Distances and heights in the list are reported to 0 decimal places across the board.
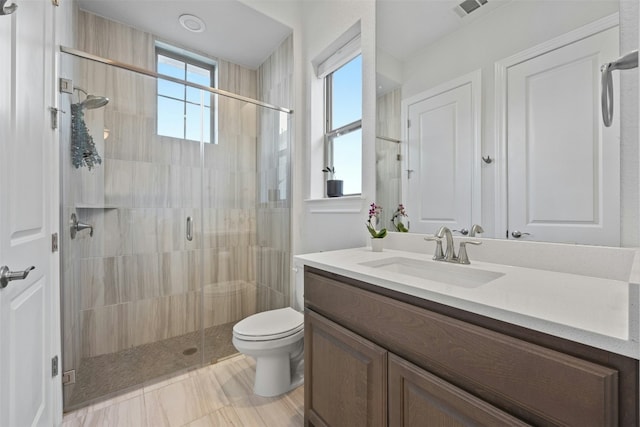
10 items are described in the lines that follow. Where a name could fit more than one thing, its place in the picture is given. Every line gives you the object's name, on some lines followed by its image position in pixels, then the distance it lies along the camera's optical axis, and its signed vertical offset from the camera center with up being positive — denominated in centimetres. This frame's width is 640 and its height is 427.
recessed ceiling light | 206 +155
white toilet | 147 -77
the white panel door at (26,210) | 83 +2
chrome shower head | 168 +74
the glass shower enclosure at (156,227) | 163 -10
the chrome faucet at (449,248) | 109 -15
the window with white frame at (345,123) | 181 +68
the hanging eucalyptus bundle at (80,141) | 160 +46
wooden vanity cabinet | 47 -38
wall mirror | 83 +38
